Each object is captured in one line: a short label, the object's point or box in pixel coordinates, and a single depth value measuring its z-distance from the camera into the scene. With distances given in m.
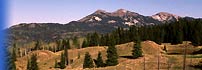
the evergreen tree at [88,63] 87.04
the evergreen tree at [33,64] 80.85
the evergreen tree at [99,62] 91.01
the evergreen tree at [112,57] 87.59
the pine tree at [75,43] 178.80
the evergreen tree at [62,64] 103.07
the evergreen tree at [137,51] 94.10
